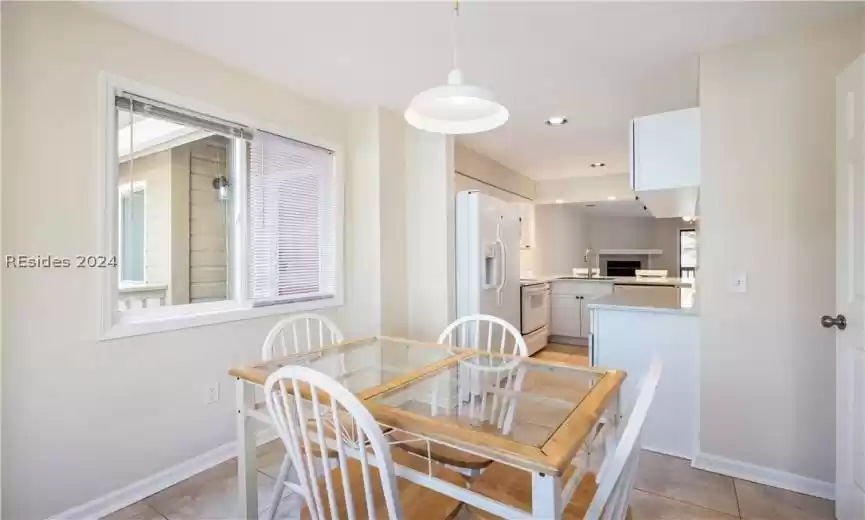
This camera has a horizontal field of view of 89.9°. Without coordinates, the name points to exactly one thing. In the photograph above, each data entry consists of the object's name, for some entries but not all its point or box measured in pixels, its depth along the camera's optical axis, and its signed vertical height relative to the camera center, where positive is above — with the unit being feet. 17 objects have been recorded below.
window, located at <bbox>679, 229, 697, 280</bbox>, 25.05 +0.34
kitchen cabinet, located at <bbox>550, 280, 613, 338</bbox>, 17.44 -1.94
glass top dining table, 3.45 -1.49
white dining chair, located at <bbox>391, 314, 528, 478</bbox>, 4.63 -1.65
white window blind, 8.80 +0.81
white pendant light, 4.75 +1.76
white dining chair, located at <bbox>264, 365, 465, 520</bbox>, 3.28 -1.74
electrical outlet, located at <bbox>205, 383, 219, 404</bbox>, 7.81 -2.45
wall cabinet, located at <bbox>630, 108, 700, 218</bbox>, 7.70 +1.90
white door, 5.32 -0.52
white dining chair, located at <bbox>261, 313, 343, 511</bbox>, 5.36 -1.60
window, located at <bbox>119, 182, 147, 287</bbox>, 6.91 +0.43
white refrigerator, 11.17 +0.07
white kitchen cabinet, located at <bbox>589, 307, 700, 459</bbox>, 7.85 -2.00
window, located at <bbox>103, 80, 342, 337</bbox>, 7.96 +0.81
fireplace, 25.95 -0.60
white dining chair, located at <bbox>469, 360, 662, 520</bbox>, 3.07 -1.87
